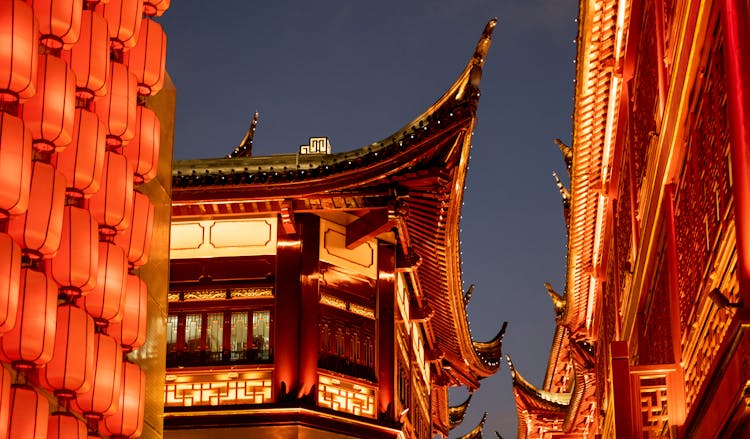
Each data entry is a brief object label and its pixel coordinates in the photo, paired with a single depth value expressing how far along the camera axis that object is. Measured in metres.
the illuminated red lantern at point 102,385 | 11.64
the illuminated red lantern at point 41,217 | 10.02
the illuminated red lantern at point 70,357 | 10.77
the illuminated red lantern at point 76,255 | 10.94
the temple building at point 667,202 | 6.00
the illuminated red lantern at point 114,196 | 12.12
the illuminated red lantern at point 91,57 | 11.53
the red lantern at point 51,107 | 10.40
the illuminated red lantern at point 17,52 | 9.60
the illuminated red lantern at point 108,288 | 11.77
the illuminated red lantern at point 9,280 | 9.30
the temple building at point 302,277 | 19.97
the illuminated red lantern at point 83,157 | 11.27
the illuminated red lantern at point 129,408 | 12.42
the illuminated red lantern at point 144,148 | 13.22
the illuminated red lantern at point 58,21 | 10.48
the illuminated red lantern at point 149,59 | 13.31
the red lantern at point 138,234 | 12.83
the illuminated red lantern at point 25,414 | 9.93
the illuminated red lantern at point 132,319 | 12.48
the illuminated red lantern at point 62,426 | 10.98
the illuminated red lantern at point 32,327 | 9.87
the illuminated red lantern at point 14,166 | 9.45
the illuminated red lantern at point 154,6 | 13.88
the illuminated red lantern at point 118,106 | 12.34
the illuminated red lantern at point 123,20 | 12.28
